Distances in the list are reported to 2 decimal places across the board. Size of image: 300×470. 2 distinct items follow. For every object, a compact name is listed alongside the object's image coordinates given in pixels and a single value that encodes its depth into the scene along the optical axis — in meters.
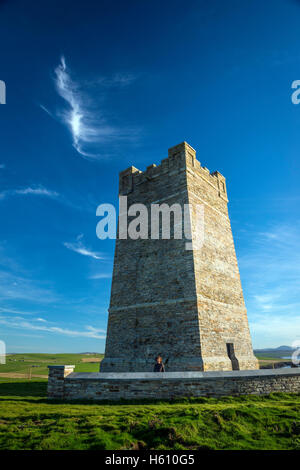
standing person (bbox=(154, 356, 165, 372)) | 9.66
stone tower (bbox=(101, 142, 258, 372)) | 11.74
